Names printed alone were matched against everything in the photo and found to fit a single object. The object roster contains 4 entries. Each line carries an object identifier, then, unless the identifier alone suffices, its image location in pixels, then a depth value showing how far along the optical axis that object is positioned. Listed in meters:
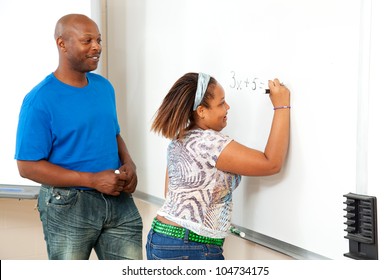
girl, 1.70
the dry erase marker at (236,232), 1.90
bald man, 1.95
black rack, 1.41
